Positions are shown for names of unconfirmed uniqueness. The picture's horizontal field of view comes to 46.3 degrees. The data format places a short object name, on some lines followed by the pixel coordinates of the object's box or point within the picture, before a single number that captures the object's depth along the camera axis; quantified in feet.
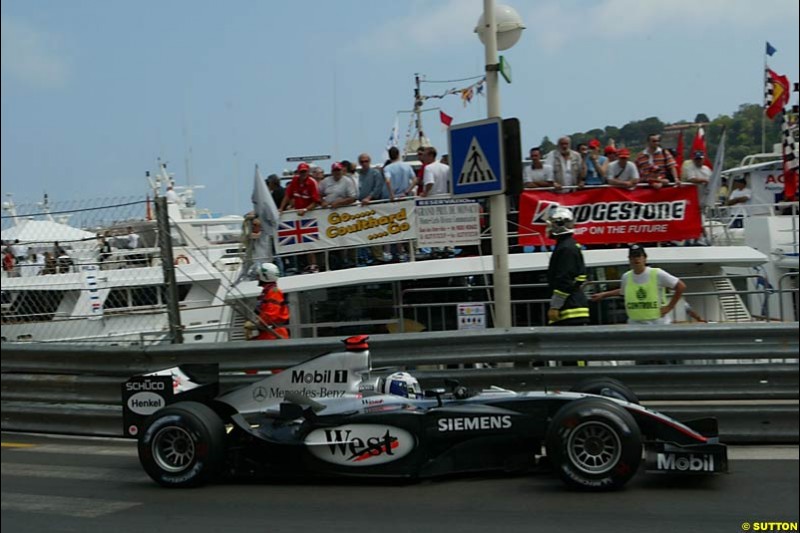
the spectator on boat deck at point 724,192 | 57.47
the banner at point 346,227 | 38.52
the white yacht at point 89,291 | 28.53
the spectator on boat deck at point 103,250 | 28.71
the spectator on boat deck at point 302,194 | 39.40
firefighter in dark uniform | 26.53
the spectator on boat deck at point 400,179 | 40.11
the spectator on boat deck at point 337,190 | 38.99
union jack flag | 39.17
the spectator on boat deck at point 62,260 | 28.60
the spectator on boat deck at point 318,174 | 41.99
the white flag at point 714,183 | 38.60
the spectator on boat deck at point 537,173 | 38.70
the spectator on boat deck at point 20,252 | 30.17
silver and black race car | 18.74
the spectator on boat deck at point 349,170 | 39.37
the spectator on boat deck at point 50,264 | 28.60
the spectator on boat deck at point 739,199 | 53.21
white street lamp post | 26.61
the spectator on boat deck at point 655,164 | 38.52
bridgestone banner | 37.91
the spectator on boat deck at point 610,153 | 39.29
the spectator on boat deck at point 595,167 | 38.88
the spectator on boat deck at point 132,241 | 32.53
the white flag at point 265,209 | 37.01
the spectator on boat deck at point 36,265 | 28.21
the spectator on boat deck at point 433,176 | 39.24
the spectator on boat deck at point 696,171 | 39.37
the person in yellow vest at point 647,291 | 26.81
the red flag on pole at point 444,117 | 64.80
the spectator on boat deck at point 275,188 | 41.81
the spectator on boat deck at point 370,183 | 39.52
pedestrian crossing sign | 26.16
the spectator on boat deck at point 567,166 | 38.55
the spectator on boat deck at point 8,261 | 29.89
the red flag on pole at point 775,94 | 65.26
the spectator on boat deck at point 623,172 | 38.34
